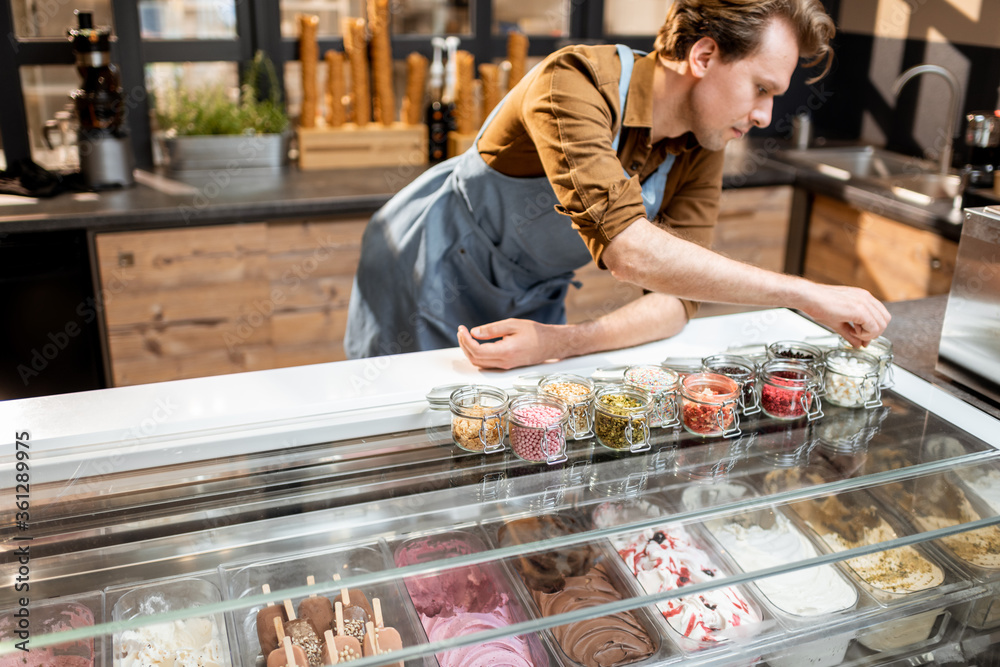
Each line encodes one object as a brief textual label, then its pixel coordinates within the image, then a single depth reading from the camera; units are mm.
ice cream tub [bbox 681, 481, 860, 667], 1058
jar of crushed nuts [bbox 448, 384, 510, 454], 1110
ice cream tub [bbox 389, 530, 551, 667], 991
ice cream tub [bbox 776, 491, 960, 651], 1104
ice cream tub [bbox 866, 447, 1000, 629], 1097
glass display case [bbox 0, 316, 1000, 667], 936
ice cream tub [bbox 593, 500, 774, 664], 1021
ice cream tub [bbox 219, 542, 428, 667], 923
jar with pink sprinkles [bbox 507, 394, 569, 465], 1099
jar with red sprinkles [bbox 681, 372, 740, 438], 1172
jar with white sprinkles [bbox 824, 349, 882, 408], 1262
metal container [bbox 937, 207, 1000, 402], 1335
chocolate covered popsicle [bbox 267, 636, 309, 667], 916
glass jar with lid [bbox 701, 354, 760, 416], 1246
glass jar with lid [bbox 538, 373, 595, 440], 1147
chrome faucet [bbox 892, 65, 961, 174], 2902
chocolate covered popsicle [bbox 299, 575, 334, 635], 960
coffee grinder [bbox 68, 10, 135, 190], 2631
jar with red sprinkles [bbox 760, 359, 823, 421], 1220
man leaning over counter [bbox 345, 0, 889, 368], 1277
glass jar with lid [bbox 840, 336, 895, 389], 1303
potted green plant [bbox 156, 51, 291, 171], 2906
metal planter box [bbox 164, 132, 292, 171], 2891
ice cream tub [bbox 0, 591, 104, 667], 873
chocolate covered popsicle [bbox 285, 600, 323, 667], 930
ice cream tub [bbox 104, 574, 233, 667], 910
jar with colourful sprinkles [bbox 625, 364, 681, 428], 1189
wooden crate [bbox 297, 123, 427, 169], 3096
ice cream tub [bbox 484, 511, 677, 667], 981
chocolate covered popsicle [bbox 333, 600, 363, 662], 920
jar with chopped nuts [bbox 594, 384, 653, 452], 1122
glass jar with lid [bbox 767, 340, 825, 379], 1329
